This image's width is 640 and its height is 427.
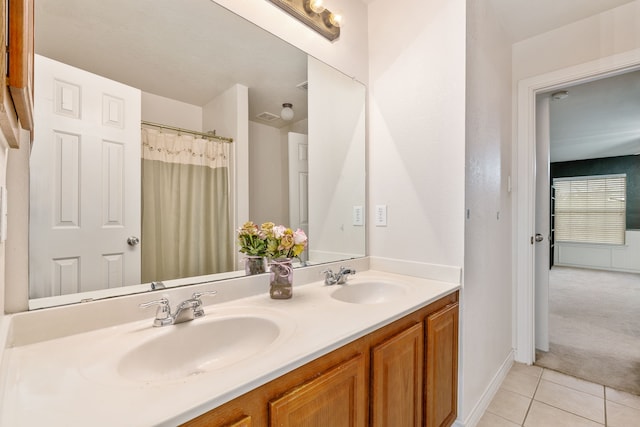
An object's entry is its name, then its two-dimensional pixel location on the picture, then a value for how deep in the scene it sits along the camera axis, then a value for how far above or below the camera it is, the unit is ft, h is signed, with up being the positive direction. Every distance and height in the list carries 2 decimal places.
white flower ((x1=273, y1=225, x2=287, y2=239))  4.07 -0.23
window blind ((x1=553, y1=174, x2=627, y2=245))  18.48 +0.41
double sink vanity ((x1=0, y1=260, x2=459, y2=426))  1.82 -1.16
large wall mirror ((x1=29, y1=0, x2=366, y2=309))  2.88 +0.90
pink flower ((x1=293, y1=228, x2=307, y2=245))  4.10 -0.32
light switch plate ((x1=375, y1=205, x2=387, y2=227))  6.02 -0.02
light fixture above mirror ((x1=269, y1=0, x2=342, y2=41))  4.80 +3.45
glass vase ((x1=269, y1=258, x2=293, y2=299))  3.99 -0.87
